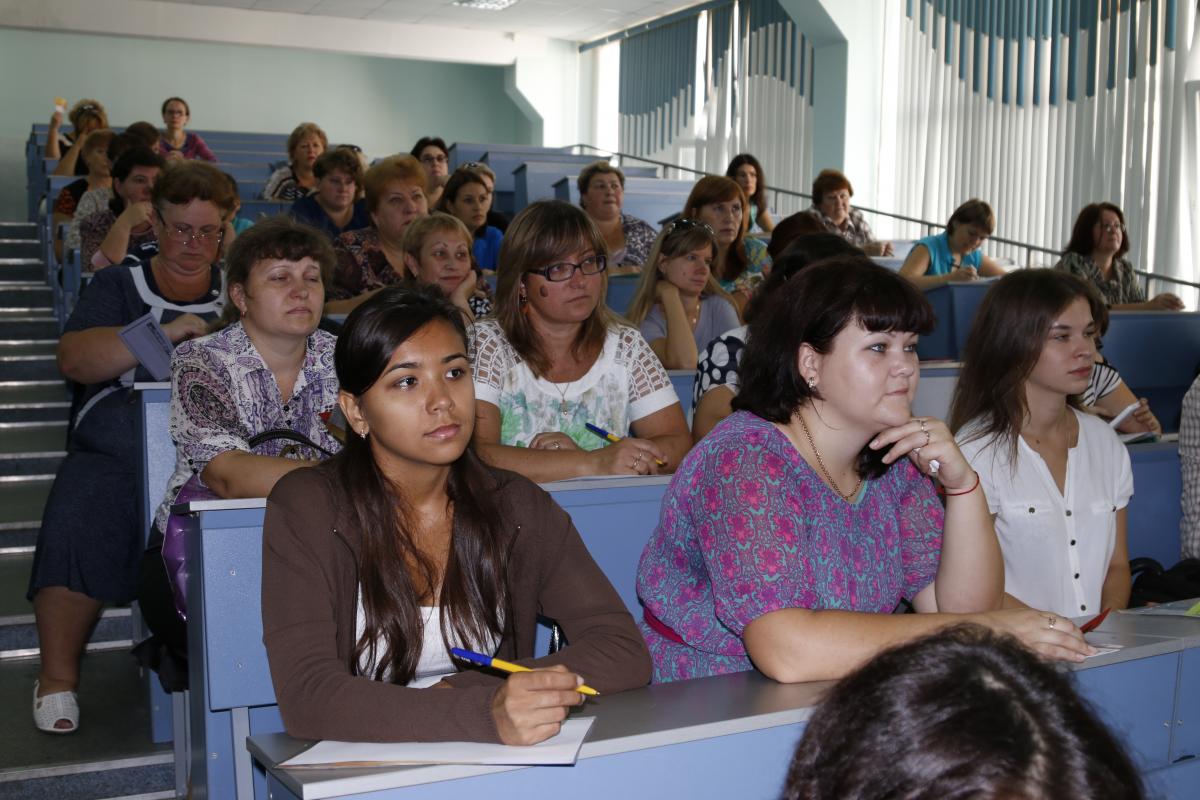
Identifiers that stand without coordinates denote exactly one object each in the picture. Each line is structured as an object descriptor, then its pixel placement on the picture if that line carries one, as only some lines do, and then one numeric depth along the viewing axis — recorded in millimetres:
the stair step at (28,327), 6059
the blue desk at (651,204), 7277
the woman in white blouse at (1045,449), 2209
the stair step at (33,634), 3207
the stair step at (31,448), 4465
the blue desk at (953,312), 4961
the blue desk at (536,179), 7699
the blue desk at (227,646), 1766
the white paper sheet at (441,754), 1118
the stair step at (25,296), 6516
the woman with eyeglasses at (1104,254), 5824
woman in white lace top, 2543
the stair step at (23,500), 3914
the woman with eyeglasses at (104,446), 2691
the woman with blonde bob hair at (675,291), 3848
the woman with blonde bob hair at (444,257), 3668
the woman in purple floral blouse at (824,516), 1432
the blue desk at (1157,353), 4613
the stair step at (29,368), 5469
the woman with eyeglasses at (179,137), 8547
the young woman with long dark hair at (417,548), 1475
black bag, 2320
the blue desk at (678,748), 1095
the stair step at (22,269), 7176
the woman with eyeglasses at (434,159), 7218
